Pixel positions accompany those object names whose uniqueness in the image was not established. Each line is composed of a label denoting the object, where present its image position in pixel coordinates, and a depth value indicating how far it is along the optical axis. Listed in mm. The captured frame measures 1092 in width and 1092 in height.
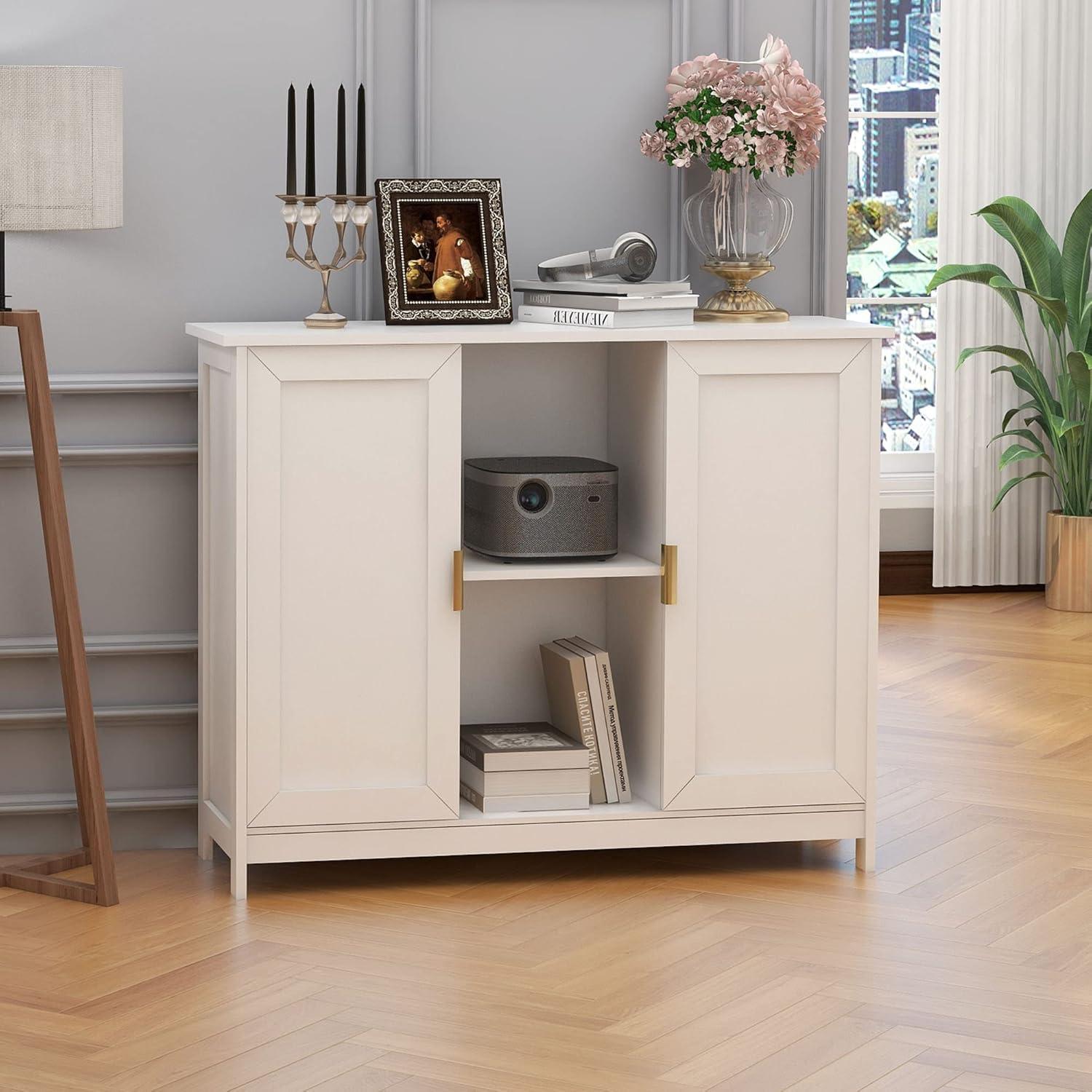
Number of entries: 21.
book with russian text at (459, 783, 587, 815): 5372
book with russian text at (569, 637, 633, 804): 5532
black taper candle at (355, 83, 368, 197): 5109
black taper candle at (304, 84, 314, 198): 5109
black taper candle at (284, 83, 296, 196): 5089
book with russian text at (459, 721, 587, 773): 5372
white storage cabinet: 5093
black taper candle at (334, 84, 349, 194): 5122
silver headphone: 5432
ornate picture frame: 5396
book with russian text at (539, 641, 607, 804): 5516
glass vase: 5676
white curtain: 10552
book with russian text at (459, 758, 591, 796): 5366
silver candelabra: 5232
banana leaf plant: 10065
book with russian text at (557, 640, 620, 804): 5516
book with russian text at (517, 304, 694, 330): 5222
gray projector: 5342
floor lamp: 4913
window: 10852
